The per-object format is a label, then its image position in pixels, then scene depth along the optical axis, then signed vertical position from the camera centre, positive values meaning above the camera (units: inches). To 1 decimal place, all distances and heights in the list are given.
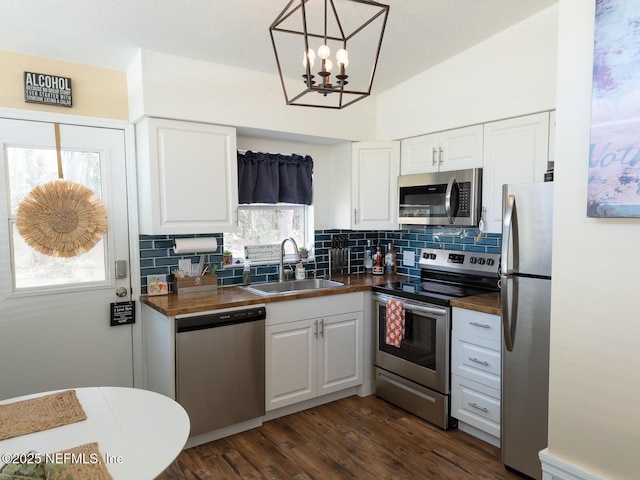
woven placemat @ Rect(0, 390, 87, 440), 53.0 -25.6
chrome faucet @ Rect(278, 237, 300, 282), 138.2 -12.4
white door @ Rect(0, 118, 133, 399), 101.0 -15.6
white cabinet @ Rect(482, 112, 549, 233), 105.1 +16.2
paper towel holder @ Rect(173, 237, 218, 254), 116.6 -7.0
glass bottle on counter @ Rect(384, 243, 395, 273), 157.6 -15.0
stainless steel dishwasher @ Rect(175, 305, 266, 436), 100.9 -36.0
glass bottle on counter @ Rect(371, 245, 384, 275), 153.5 -16.1
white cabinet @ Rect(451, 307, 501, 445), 102.7 -38.0
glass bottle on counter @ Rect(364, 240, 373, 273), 158.2 -15.0
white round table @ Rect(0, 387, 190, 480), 47.1 -26.1
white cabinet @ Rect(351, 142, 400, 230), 142.4 +11.8
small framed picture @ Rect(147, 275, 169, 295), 117.0 -18.0
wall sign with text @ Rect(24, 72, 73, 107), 100.8 +31.1
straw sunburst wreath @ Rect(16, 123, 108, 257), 102.0 +0.3
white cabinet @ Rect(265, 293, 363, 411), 116.1 -37.4
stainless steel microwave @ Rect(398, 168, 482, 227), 119.4 +6.3
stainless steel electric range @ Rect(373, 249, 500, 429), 113.3 -31.1
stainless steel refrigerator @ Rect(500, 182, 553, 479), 87.4 -20.3
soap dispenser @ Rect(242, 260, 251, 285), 134.4 -17.1
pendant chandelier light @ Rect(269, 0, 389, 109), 60.0 +43.5
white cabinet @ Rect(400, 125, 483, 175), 119.7 +20.3
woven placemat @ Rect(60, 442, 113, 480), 44.0 -26.1
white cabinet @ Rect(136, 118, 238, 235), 108.1 +11.1
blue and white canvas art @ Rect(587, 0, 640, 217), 53.4 +13.6
